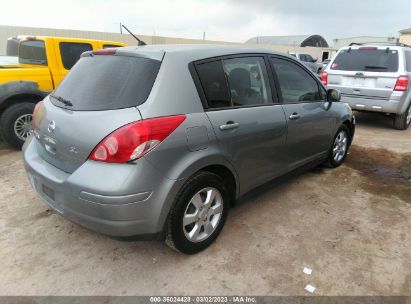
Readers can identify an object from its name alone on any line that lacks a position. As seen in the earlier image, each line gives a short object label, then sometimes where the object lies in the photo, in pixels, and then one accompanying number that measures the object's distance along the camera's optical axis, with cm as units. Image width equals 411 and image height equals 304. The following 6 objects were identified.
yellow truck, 511
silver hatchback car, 225
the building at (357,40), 4078
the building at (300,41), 4962
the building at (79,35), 1720
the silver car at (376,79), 673
